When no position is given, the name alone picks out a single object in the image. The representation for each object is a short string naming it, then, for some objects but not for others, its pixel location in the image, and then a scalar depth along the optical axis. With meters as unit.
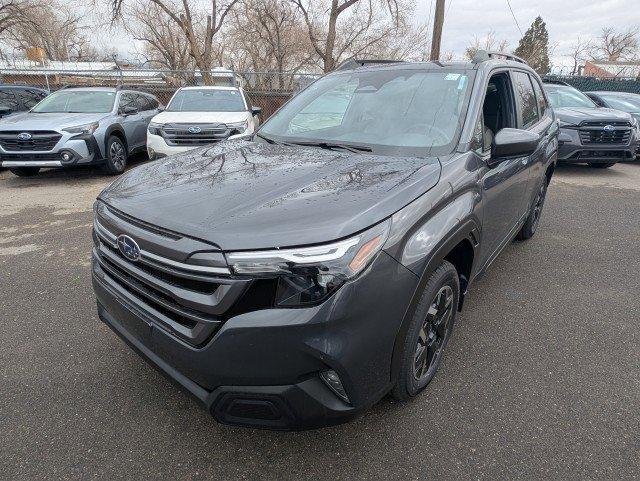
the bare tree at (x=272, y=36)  22.41
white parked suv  7.45
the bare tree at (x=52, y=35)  22.67
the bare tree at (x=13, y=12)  20.70
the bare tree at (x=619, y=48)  54.97
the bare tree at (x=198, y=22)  17.95
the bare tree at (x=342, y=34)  18.21
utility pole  13.45
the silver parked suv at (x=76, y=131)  7.05
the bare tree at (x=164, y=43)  26.25
